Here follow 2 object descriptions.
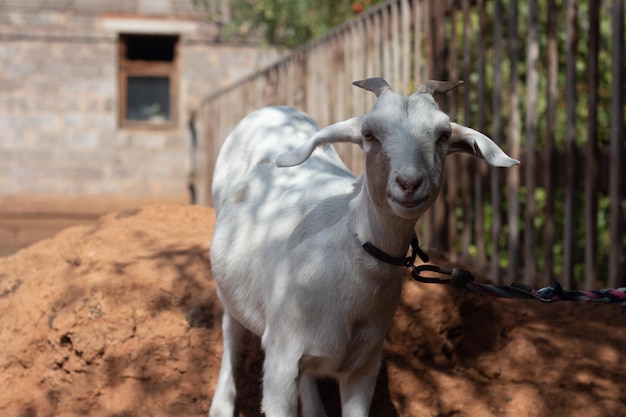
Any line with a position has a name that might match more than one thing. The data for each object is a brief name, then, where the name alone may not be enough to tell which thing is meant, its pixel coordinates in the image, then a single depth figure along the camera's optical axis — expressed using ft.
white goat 9.55
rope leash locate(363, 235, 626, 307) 10.32
